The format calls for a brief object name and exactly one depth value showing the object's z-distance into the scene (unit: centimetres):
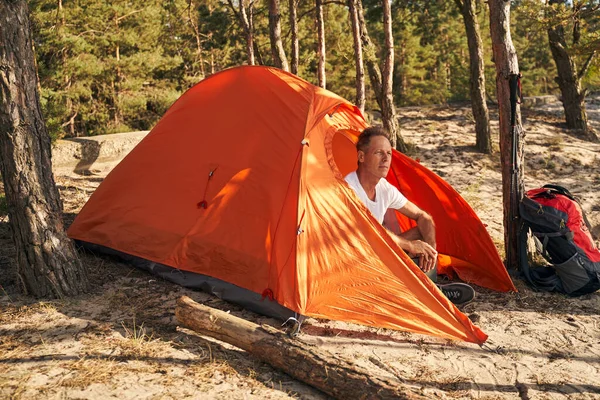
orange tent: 444
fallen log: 331
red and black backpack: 525
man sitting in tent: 480
